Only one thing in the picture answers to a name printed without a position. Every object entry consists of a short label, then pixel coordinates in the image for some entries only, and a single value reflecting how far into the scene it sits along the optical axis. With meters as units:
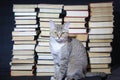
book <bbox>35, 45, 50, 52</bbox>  2.30
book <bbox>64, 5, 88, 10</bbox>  2.29
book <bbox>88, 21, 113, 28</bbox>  2.30
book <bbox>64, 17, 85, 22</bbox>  2.30
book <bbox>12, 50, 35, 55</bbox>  2.32
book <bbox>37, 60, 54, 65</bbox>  2.31
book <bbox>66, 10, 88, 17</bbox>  2.29
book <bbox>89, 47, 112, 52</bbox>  2.32
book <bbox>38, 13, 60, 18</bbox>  2.30
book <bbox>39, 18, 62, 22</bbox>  2.31
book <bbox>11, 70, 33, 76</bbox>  2.32
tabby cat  2.12
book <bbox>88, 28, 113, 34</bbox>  2.31
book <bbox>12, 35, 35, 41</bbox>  2.32
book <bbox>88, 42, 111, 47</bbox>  2.32
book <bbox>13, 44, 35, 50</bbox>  2.32
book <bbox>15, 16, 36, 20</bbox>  2.30
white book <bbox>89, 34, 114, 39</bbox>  2.31
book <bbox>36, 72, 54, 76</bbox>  2.32
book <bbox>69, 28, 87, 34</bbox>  2.31
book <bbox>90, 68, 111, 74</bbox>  2.32
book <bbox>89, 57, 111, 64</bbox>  2.32
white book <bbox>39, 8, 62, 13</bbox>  2.29
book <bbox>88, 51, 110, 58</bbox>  2.32
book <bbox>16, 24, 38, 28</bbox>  2.31
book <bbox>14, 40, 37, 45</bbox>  2.32
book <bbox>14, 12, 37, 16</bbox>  2.30
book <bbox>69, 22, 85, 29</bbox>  2.31
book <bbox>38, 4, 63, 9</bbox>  2.28
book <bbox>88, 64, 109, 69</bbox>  2.33
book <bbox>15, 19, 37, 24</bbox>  2.31
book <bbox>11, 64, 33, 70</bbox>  2.31
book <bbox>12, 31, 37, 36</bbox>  2.31
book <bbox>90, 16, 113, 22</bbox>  2.30
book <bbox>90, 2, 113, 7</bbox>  2.29
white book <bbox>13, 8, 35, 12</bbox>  2.30
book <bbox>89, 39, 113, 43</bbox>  2.32
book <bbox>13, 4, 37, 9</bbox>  2.30
